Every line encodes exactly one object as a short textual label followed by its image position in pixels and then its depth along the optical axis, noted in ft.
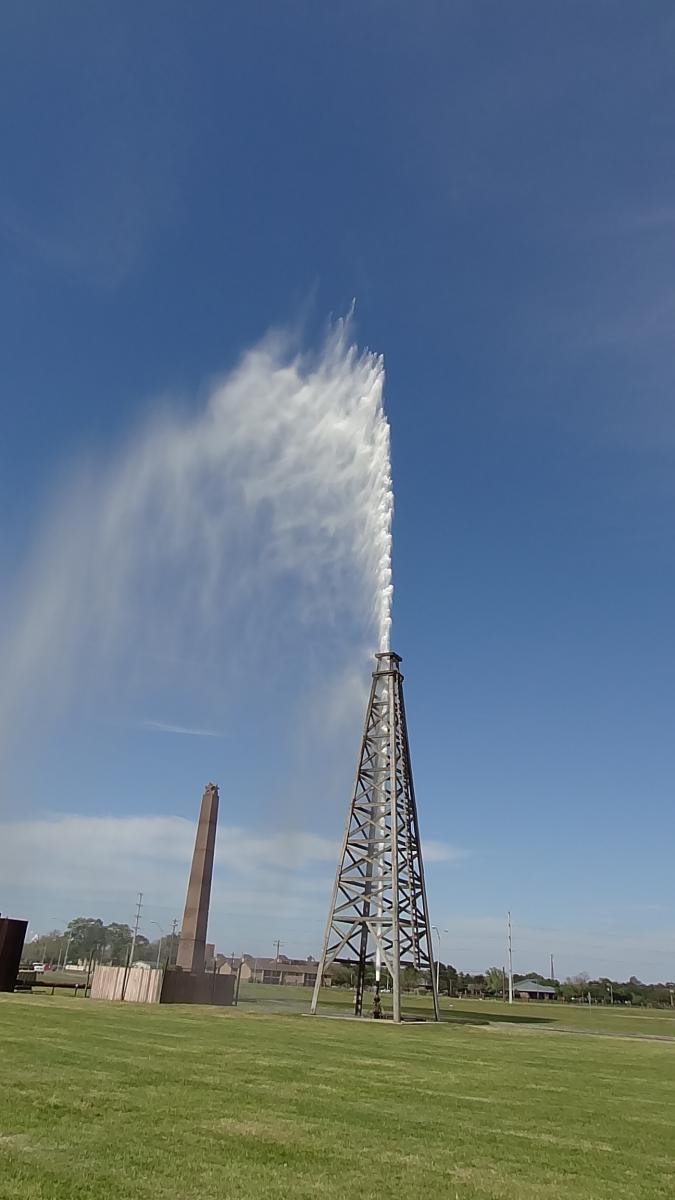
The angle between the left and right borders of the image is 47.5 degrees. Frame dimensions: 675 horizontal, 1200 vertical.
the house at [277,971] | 439.63
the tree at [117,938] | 578.66
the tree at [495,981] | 505.86
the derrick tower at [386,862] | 142.92
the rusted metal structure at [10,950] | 142.10
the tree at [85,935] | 606.96
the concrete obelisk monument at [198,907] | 191.52
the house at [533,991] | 513.94
